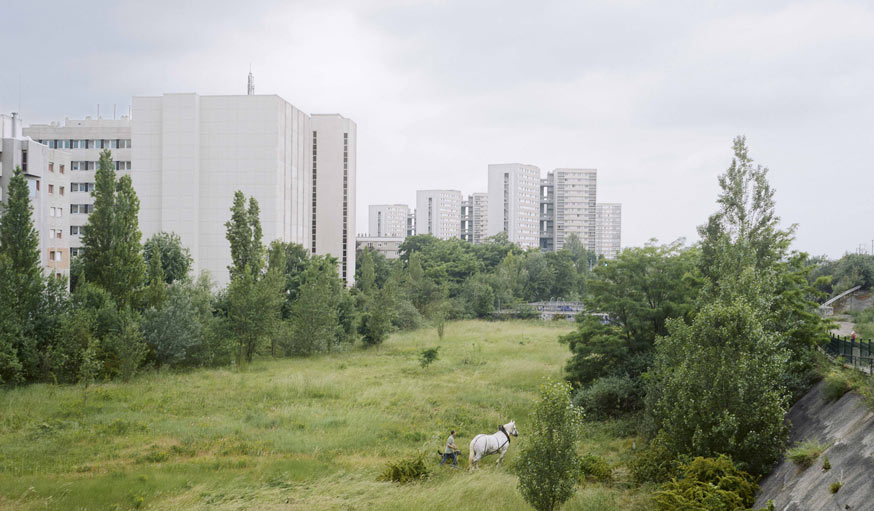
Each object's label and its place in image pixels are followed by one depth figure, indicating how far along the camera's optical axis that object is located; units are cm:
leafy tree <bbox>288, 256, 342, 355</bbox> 4528
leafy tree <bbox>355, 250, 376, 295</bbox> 7483
